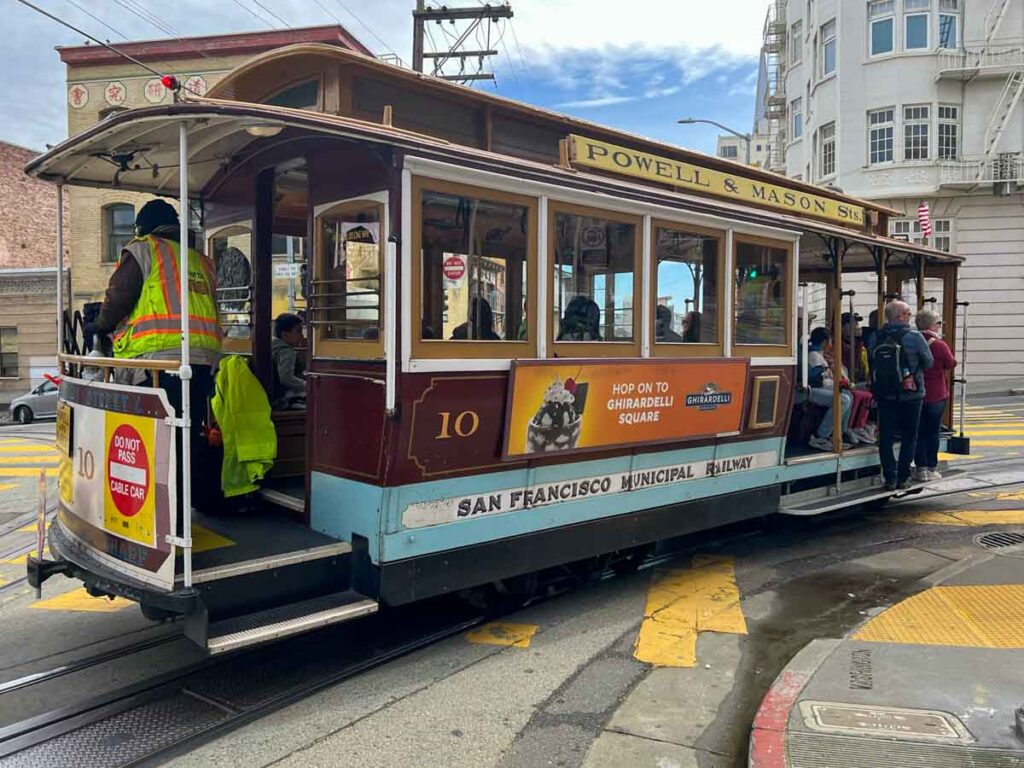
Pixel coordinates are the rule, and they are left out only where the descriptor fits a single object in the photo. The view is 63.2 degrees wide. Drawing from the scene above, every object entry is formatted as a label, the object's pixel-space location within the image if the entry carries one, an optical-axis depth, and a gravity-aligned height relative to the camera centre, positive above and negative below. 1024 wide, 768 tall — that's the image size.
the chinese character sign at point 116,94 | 23.53 +7.03
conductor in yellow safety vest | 4.62 +0.22
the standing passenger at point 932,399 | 7.91 -0.49
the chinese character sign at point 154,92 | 22.78 +6.90
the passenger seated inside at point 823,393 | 7.91 -0.44
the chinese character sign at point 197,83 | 23.05 +7.23
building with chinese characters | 23.00 +7.24
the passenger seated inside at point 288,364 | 6.06 -0.15
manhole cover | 7.23 -1.70
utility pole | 18.39 +7.18
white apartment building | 25.88 +6.85
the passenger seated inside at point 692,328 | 5.97 +0.13
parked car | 22.34 -1.77
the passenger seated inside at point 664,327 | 5.71 +0.13
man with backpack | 7.48 -0.33
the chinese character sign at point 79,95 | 23.77 +7.04
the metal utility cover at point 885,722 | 3.61 -1.68
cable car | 4.23 -0.04
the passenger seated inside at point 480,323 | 4.66 +0.12
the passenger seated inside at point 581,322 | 5.17 +0.15
